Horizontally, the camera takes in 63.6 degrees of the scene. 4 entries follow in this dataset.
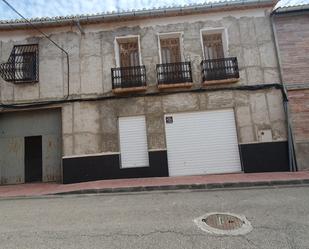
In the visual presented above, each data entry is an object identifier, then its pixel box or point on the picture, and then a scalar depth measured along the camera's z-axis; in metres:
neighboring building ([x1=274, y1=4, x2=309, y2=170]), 10.01
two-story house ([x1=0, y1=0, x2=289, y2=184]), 10.16
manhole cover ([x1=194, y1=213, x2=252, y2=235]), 4.14
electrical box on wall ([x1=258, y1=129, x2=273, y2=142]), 10.03
